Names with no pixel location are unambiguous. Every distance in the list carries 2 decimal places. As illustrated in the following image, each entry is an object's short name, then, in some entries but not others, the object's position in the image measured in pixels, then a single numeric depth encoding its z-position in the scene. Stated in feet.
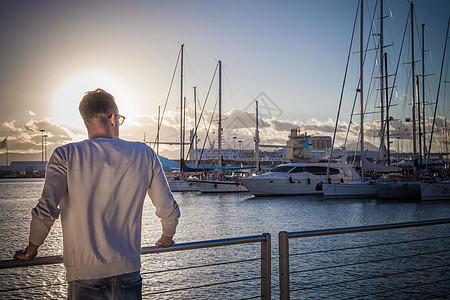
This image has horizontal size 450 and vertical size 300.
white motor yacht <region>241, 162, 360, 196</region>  115.65
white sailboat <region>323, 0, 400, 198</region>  101.92
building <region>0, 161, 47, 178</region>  506.07
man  6.52
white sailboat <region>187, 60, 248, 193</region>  141.38
